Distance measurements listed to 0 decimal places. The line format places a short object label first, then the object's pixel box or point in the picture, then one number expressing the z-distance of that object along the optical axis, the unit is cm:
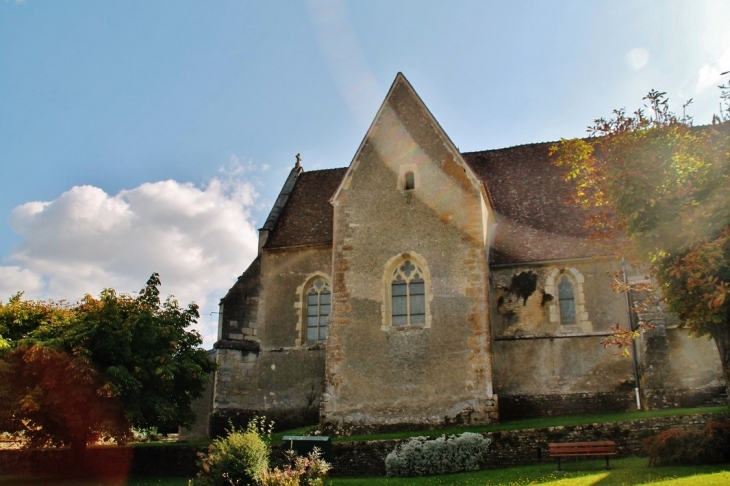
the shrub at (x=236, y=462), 1410
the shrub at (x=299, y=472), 1344
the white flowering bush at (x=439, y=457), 1725
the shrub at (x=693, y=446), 1408
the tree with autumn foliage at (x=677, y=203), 1302
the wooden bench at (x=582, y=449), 1547
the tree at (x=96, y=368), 1911
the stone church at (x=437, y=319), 2148
